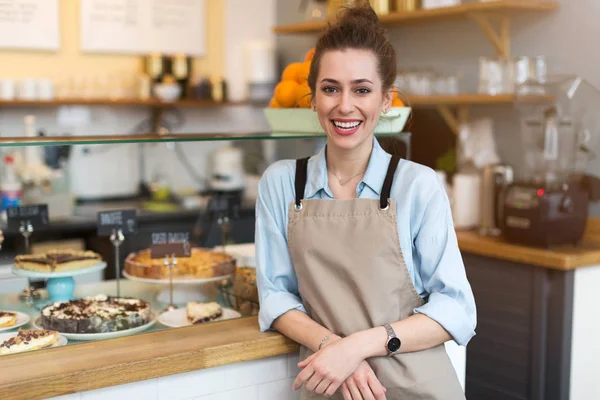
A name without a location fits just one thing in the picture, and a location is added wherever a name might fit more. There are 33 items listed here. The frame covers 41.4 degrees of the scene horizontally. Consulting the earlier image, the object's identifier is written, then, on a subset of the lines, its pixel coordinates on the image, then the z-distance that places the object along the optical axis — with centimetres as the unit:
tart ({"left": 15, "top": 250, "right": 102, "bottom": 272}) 202
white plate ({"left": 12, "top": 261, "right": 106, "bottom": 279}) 198
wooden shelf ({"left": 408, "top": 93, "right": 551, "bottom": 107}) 338
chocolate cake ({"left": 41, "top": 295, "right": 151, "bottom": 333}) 177
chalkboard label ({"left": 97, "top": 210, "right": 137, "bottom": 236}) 204
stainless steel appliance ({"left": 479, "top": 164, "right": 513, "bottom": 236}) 341
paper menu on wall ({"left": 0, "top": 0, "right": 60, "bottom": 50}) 430
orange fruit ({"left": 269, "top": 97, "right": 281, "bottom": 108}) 227
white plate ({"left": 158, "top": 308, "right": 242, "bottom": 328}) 190
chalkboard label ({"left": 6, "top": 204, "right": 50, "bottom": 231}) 205
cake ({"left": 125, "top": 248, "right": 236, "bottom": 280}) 215
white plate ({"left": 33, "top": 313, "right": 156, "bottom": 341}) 176
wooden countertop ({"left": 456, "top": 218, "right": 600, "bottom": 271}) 289
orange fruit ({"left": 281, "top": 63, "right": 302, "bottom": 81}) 220
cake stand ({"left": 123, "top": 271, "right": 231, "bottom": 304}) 212
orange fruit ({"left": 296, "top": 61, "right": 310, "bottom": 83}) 216
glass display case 181
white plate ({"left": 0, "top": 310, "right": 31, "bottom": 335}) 183
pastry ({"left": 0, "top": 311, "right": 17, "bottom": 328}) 183
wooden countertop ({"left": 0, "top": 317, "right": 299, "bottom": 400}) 149
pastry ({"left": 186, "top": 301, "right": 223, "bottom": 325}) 189
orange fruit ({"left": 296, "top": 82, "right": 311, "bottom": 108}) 217
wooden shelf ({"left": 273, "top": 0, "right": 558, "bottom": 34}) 334
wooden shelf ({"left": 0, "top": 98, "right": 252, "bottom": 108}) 427
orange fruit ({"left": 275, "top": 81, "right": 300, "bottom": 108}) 220
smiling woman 161
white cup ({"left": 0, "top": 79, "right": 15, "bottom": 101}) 420
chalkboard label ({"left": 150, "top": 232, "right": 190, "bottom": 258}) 200
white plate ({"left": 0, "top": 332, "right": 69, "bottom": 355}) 172
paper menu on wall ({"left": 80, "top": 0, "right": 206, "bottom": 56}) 461
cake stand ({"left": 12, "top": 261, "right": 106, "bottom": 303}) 204
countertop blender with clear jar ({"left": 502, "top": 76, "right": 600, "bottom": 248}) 309
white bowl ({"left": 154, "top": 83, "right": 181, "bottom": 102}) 472
